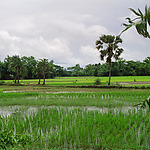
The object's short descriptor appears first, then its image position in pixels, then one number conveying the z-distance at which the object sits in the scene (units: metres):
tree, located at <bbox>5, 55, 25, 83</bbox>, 34.44
